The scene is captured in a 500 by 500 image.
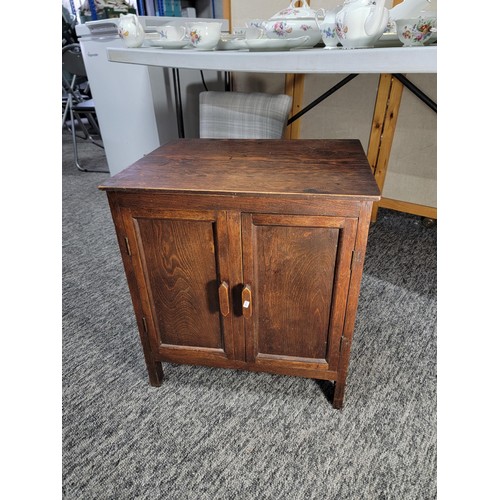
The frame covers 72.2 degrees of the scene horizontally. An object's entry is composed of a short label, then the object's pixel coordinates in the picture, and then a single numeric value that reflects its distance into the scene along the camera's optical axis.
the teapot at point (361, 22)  0.68
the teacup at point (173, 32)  1.11
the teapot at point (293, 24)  0.88
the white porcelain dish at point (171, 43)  1.12
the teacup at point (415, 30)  0.69
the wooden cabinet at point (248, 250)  0.70
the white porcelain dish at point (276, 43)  0.90
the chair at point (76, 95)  2.47
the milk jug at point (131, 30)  1.14
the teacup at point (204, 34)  1.00
